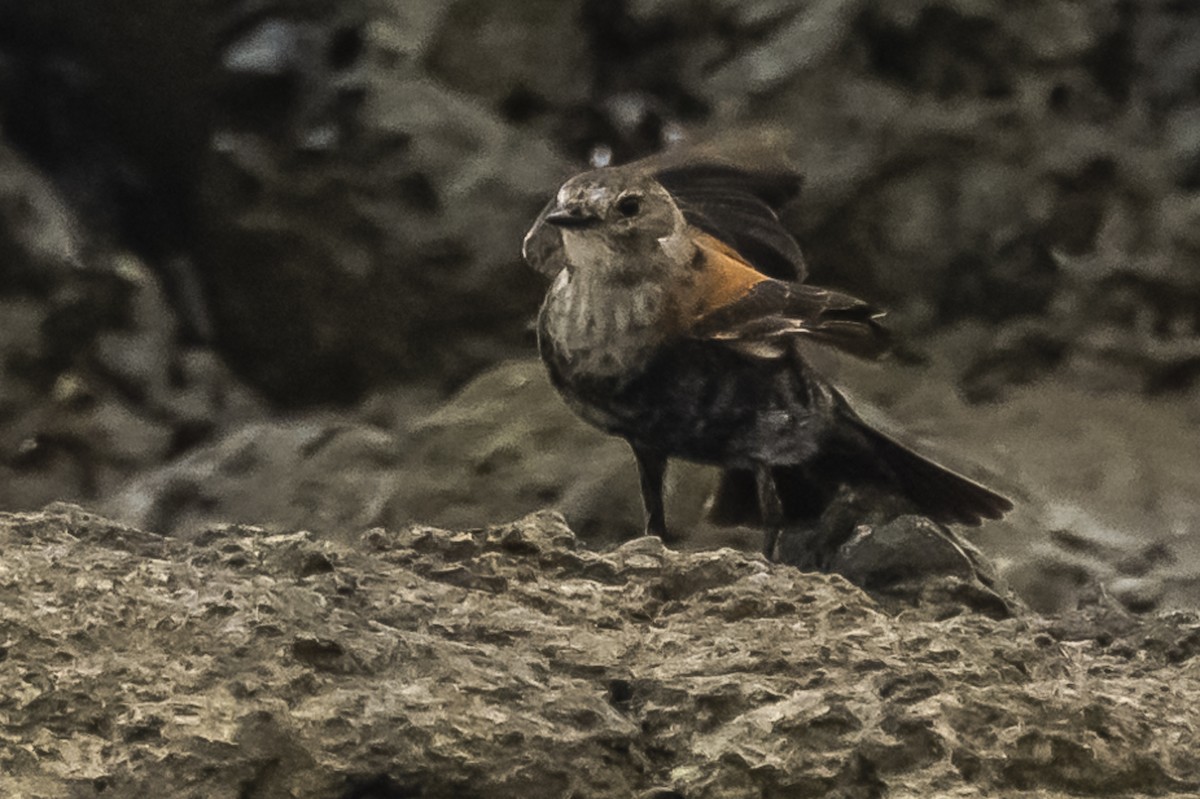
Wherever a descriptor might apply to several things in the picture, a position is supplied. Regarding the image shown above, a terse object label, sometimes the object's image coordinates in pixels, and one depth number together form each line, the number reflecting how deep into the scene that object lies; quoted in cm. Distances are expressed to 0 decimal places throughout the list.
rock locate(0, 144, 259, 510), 534
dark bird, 514
